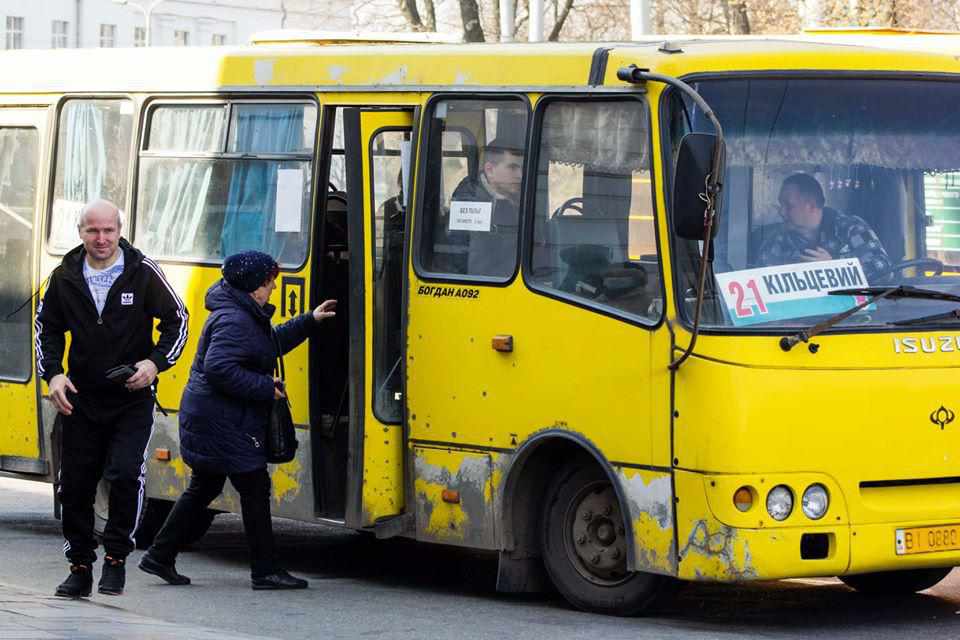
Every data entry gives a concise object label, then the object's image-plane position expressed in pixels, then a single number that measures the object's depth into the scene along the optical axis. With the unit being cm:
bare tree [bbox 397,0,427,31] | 4319
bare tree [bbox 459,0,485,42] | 4094
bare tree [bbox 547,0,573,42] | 4406
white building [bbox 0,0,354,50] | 7119
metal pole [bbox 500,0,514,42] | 3222
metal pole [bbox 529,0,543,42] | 3045
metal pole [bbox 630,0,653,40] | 2597
